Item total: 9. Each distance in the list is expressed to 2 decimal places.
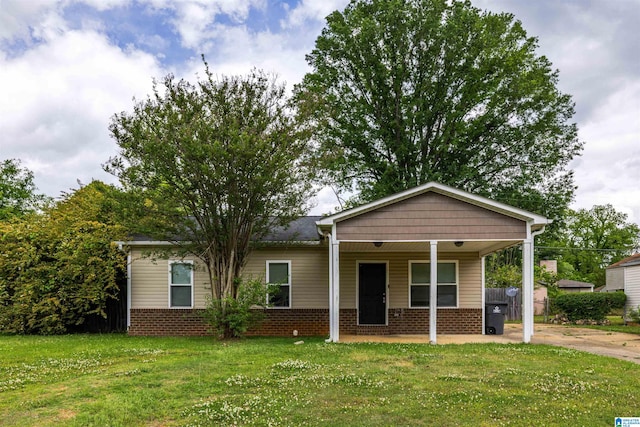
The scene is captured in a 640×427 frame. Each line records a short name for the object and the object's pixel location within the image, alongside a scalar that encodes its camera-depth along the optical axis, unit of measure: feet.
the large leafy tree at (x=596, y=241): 162.40
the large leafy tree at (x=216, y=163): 37.32
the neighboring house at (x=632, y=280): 64.75
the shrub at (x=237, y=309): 38.99
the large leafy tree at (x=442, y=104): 72.13
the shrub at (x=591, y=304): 62.90
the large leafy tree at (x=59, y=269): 44.88
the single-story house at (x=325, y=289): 44.83
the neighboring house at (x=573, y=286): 121.80
